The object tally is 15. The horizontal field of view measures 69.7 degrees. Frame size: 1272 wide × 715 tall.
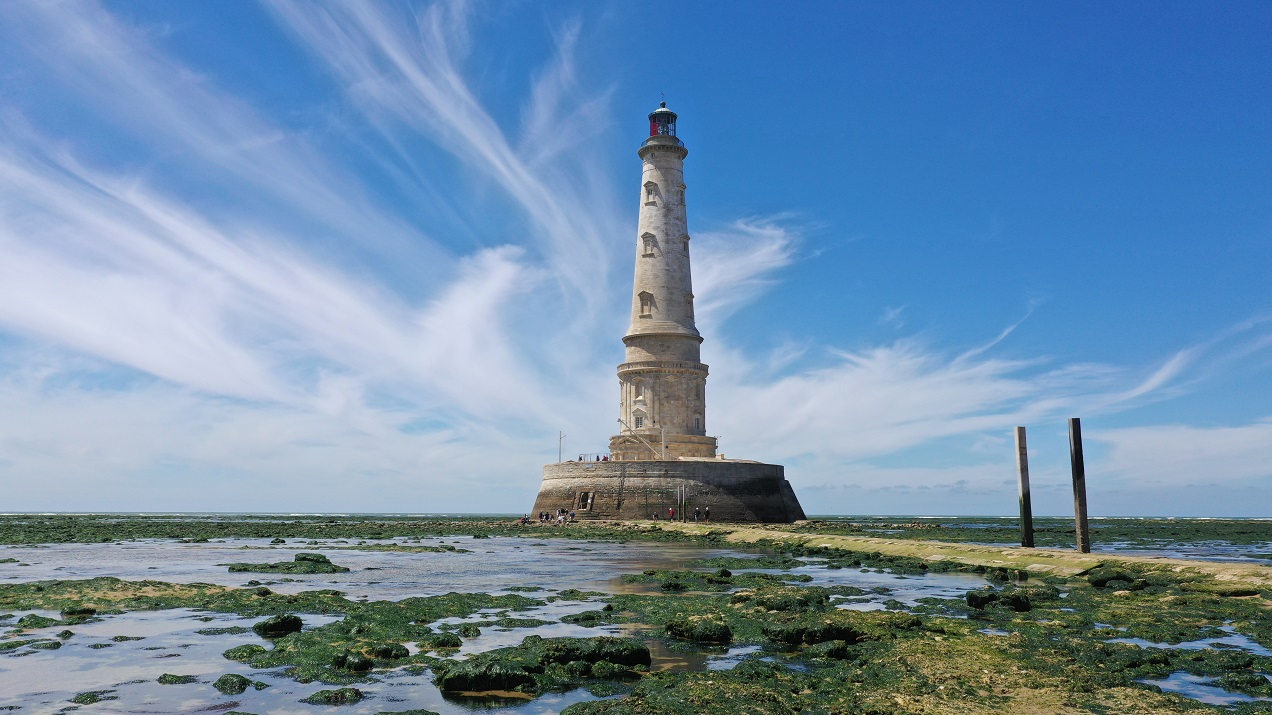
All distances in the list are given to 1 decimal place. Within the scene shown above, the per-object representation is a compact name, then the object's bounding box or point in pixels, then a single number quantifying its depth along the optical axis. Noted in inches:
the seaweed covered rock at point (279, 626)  458.9
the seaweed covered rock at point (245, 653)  394.7
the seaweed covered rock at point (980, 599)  555.5
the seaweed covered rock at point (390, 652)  396.5
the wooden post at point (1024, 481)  954.1
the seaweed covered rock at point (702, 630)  433.7
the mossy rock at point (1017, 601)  538.0
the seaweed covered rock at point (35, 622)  480.7
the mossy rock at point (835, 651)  395.2
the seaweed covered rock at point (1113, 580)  661.9
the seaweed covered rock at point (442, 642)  422.6
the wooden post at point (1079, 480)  860.0
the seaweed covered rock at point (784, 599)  542.0
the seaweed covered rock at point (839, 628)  430.6
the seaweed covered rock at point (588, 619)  489.7
